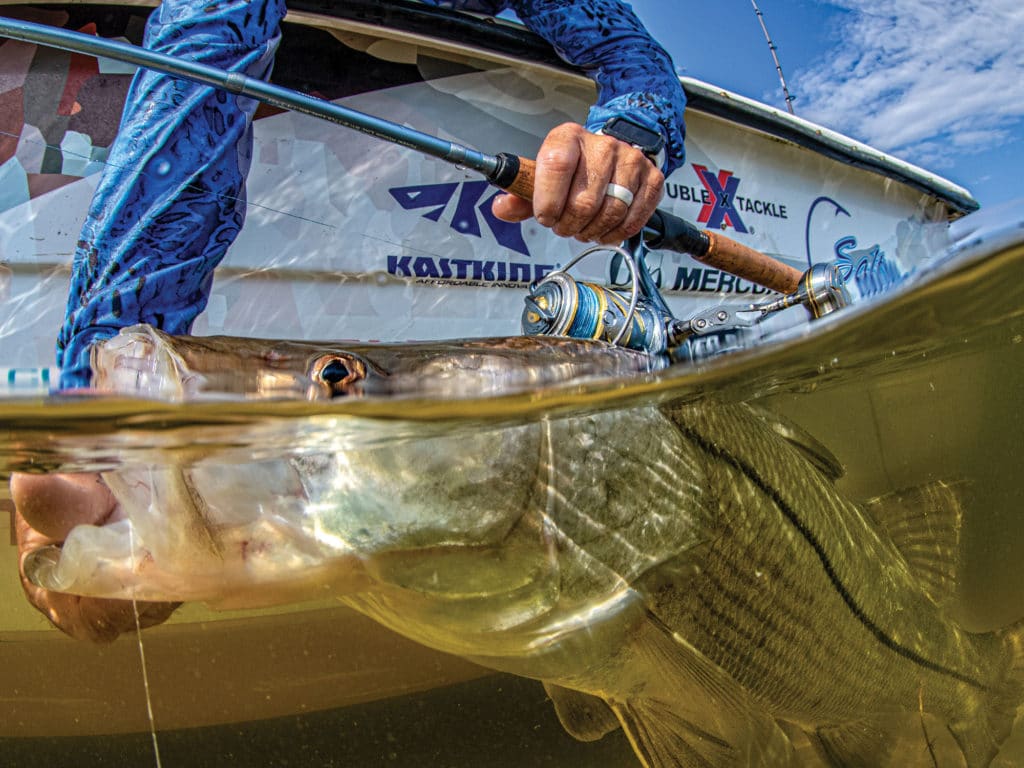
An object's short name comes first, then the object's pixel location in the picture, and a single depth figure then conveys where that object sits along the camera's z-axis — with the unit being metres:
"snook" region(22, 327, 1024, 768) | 0.33
